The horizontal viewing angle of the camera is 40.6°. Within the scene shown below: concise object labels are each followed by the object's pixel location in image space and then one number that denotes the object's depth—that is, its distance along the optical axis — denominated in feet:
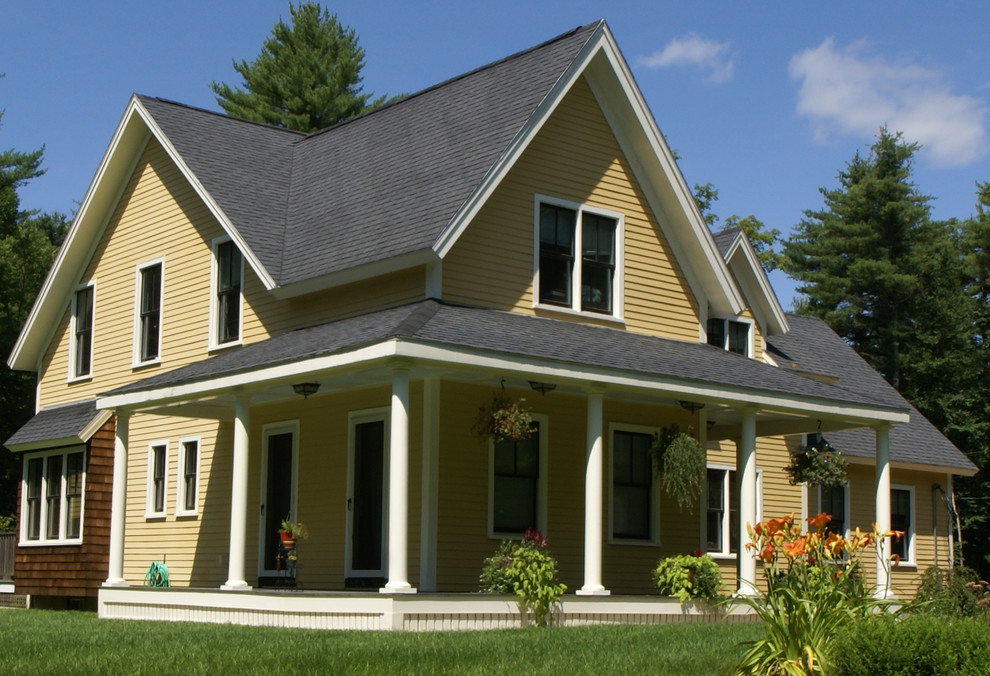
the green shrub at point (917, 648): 33.53
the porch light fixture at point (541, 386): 60.54
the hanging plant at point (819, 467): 72.84
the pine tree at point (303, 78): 178.70
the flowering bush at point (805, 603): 36.27
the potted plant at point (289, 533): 65.16
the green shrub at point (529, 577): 54.44
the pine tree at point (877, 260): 158.71
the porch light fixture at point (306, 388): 61.87
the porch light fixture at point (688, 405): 68.39
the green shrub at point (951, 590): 46.34
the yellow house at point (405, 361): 59.31
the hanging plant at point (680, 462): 65.21
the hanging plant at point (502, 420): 57.72
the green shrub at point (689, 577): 61.87
